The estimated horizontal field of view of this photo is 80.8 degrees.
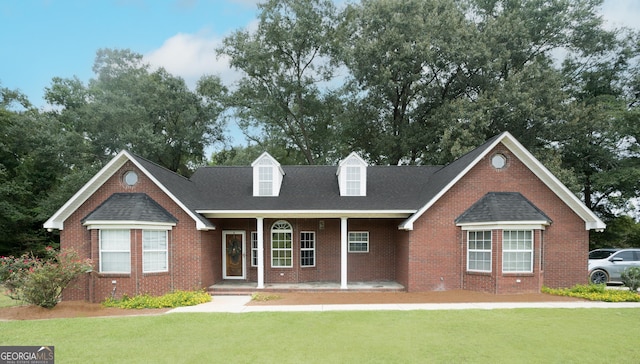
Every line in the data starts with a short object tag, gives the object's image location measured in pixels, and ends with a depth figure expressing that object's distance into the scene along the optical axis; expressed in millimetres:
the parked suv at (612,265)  16562
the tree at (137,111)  27547
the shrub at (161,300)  12461
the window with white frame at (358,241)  17094
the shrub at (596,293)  12553
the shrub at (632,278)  13688
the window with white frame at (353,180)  17125
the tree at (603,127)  24016
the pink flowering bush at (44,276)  11938
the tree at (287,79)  30188
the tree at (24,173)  25781
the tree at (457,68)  24422
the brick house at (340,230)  13594
